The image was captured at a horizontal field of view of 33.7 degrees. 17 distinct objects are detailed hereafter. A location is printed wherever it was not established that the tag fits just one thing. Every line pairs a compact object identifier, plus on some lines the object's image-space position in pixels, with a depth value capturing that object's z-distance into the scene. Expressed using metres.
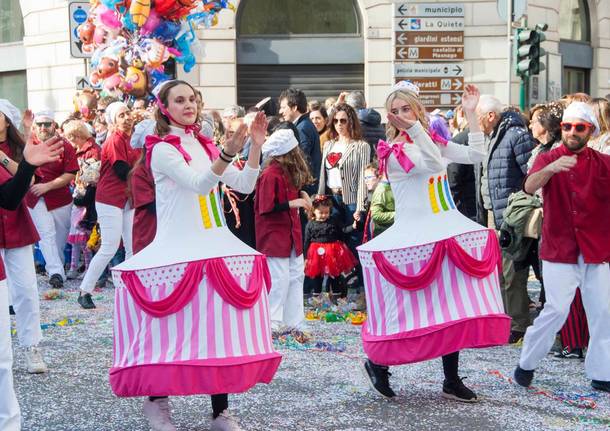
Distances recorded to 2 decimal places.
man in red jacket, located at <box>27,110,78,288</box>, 10.16
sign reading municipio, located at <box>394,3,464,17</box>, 19.89
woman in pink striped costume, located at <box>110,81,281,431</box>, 4.80
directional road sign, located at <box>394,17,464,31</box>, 19.89
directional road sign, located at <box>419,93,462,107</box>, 19.77
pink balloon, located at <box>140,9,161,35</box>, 10.86
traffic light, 15.39
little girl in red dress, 9.48
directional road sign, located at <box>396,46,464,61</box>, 19.89
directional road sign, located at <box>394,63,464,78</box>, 19.95
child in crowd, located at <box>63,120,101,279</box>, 11.21
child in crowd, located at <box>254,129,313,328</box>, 7.86
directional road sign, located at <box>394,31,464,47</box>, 19.91
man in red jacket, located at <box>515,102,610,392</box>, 5.98
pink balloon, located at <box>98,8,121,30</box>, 11.04
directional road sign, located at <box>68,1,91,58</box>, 13.59
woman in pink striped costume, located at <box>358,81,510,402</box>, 5.63
